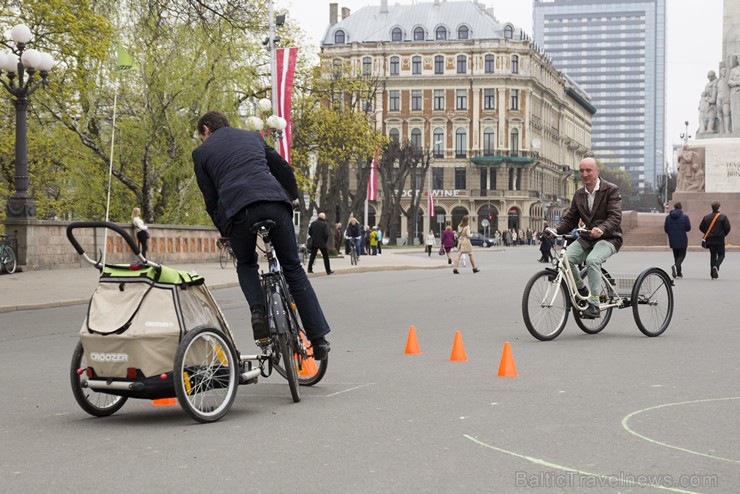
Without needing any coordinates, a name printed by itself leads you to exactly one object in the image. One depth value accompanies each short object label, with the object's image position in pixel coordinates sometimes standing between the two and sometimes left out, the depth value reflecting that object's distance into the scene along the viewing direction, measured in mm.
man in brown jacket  11922
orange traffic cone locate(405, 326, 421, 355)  10633
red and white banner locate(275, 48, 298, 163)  30658
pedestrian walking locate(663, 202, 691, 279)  25766
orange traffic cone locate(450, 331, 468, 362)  10039
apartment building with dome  112062
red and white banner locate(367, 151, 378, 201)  58406
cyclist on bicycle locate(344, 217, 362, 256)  39656
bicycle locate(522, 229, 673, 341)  11750
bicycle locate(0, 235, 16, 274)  26234
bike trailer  6586
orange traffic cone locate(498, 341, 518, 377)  8844
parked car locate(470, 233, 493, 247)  88875
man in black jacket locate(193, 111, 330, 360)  7371
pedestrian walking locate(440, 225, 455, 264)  43906
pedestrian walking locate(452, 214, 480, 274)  31850
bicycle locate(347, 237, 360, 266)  38125
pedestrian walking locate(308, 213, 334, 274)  30500
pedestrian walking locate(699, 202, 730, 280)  25203
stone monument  49406
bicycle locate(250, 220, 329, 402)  7324
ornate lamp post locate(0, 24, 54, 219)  23547
